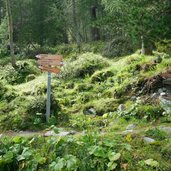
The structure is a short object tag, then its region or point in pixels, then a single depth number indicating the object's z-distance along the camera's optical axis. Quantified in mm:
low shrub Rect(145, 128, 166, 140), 4853
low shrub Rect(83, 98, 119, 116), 7476
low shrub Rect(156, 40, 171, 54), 6861
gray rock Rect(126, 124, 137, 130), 5839
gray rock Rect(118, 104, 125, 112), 7159
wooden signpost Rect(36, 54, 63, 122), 6861
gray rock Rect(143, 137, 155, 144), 4672
